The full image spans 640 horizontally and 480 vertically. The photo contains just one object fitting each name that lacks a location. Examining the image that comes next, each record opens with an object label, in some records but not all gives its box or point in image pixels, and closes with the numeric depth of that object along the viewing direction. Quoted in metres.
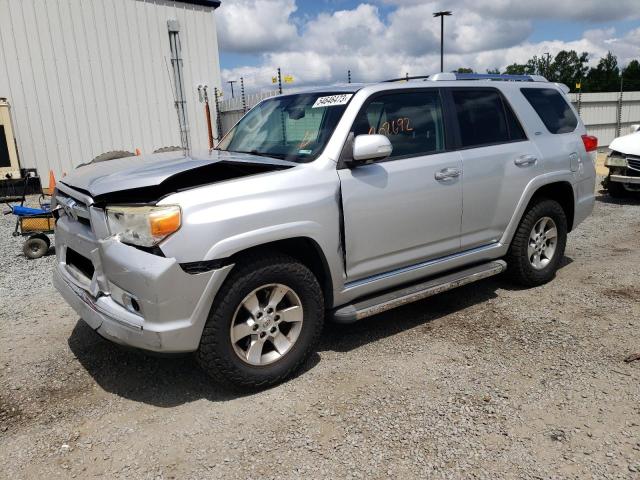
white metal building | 11.33
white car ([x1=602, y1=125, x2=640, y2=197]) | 9.24
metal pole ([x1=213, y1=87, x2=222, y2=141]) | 13.52
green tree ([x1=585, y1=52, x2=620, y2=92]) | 78.94
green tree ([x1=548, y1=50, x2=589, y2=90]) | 101.19
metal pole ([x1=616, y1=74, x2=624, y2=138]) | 18.74
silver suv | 2.86
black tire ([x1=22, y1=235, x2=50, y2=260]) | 6.45
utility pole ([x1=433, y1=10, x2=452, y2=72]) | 29.31
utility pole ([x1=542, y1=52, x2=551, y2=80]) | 94.96
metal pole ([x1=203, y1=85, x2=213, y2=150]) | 13.26
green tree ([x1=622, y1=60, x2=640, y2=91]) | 80.09
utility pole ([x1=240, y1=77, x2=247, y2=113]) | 12.19
